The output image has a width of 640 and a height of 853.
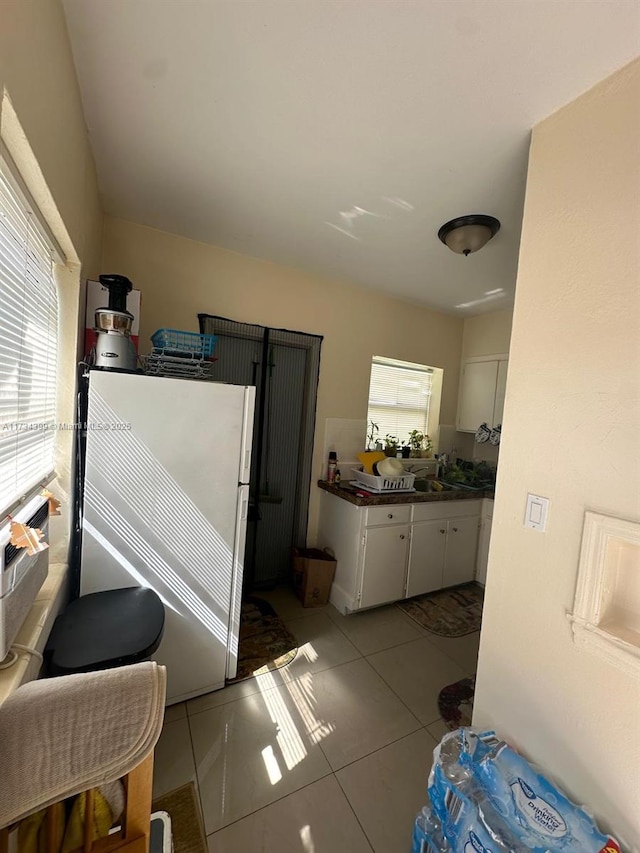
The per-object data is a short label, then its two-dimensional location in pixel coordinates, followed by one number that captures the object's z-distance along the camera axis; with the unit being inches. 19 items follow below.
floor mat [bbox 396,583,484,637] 93.7
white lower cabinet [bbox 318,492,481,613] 94.0
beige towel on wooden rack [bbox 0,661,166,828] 23.9
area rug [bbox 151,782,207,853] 43.9
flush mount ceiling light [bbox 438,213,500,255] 68.4
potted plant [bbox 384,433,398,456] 117.0
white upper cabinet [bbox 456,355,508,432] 120.6
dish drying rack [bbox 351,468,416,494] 99.0
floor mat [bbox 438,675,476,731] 64.6
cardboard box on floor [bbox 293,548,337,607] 98.3
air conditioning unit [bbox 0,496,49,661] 32.3
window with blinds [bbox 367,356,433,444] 125.7
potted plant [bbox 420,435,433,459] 132.2
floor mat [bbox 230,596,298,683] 75.4
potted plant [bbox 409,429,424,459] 129.9
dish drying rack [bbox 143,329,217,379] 66.4
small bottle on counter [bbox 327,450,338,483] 110.9
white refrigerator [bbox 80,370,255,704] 55.6
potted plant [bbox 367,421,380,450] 122.9
